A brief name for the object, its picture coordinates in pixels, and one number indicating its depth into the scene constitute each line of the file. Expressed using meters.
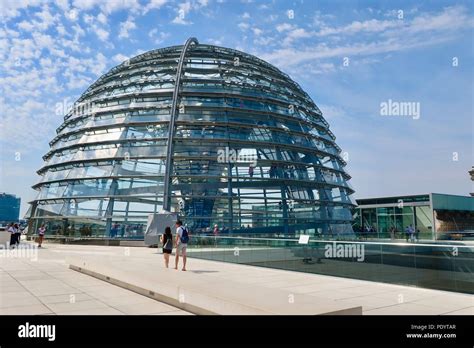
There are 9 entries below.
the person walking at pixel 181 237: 14.57
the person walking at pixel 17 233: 28.89
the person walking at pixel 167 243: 15.06
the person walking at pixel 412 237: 27.16
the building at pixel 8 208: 136.88
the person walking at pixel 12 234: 28.67
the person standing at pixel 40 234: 27.46
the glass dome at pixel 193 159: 27.67
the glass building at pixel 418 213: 50.19
